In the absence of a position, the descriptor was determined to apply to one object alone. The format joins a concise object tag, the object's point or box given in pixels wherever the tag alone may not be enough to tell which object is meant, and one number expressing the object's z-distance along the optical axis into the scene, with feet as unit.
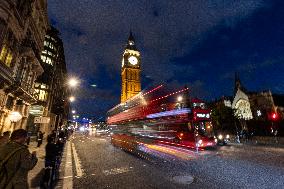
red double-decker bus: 48.96
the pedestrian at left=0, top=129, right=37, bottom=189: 10.69
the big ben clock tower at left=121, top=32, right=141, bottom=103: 282.15
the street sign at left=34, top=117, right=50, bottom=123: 53.83
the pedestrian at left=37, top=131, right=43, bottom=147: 64.13
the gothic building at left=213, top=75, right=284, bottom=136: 98.43
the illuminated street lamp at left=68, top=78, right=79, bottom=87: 61.36
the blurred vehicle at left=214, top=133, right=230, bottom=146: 71.19
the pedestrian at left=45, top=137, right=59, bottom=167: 24.64
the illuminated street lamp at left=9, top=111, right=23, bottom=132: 54.13
